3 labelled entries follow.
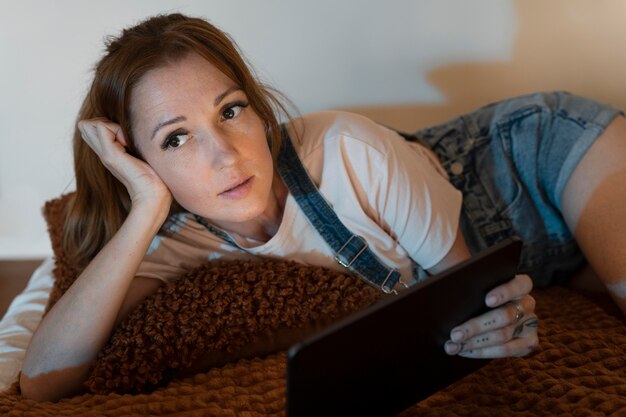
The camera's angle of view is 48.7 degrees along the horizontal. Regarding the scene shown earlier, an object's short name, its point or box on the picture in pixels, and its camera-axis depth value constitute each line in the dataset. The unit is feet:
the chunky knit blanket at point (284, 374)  3.20
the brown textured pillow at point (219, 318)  3.62
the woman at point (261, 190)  3.57
